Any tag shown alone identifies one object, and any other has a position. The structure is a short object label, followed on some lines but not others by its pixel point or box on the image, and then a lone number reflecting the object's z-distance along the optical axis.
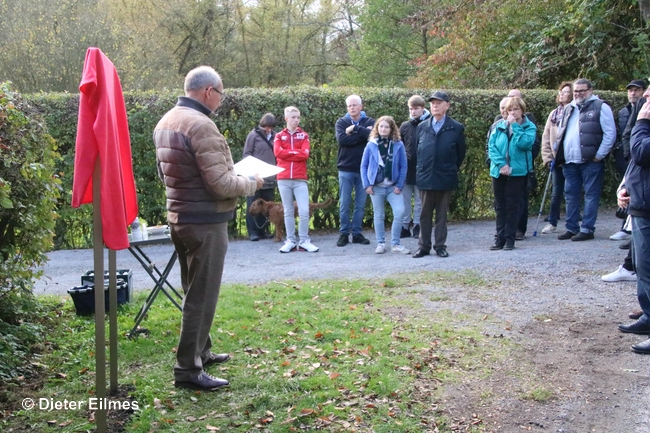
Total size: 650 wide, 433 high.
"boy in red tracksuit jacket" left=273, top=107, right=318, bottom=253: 9.76
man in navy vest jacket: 9.71
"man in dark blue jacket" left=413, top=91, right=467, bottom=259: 8.79
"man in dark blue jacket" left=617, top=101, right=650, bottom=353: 5.29
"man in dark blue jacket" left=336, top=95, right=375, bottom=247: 10.05
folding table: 5.60
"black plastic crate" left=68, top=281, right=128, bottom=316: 6.34
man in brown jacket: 4.29
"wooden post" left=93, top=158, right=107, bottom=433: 3.70
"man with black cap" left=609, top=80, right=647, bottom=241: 8.16
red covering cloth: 3.75
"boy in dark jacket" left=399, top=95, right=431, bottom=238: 10.20
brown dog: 10.52
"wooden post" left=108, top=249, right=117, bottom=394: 4.40
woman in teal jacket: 9.20
